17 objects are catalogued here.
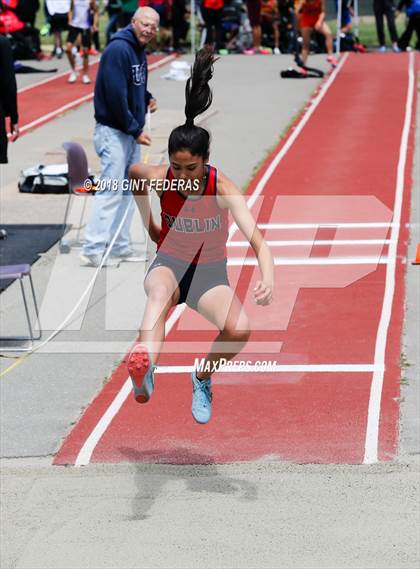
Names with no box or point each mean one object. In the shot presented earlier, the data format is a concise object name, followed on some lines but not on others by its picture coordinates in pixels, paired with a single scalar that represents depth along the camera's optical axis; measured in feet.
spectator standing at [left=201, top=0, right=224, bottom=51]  93.50
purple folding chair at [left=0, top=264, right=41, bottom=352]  35.65
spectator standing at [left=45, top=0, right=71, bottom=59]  82.28
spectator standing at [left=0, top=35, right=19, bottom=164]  42.50
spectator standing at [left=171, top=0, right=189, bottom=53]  99.76
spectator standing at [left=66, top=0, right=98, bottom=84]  80.18
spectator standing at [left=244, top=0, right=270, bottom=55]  94.73
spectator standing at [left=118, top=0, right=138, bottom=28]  88.63
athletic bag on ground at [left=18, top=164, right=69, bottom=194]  55.62
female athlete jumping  22.09
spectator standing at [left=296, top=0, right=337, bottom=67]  83.15
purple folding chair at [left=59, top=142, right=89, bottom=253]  44.19
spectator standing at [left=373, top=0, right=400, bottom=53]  96.99
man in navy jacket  40.04
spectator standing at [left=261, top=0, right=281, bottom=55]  97.35
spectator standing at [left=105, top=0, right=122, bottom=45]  94.38
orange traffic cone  29.55
